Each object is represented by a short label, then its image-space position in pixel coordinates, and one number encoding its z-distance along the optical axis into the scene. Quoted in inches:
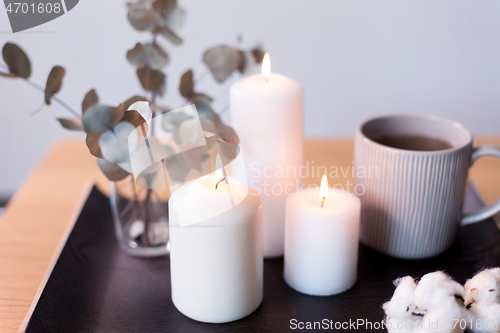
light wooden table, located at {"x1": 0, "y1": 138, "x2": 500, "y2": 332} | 16.0
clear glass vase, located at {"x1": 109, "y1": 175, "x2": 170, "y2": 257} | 17.6
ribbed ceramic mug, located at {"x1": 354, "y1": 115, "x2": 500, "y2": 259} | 15.4
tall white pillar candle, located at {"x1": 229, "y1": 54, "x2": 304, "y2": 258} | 14.9
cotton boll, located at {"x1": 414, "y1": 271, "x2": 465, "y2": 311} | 10.7
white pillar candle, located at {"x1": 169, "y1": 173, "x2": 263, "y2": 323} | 12.9
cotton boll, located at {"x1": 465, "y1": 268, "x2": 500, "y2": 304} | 11.2
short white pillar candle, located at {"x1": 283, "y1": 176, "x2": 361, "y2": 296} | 14.3
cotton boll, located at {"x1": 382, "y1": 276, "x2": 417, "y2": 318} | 11.4
